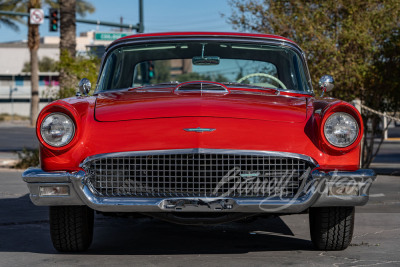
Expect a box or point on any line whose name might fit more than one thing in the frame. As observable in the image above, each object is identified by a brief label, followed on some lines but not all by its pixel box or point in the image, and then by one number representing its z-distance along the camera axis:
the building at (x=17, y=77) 72.75
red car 4.92
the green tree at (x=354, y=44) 13.52
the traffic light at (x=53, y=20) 28.25
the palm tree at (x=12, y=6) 42.62
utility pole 27.45
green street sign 24.38
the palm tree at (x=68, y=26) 16.97
